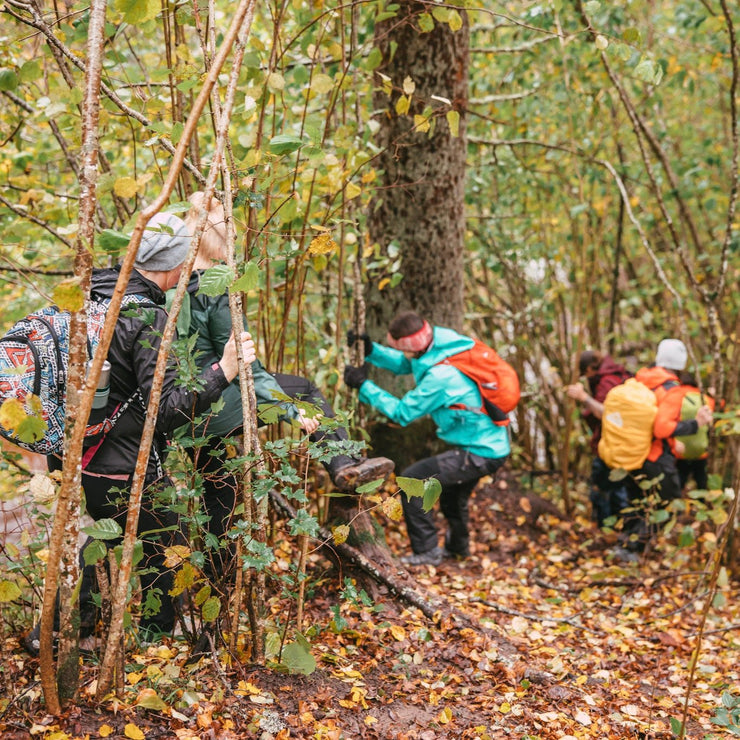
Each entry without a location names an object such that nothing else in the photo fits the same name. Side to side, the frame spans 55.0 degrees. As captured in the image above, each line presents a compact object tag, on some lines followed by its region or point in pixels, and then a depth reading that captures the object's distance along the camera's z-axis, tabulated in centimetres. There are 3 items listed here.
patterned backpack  205
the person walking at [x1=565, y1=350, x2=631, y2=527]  558
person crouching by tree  405
